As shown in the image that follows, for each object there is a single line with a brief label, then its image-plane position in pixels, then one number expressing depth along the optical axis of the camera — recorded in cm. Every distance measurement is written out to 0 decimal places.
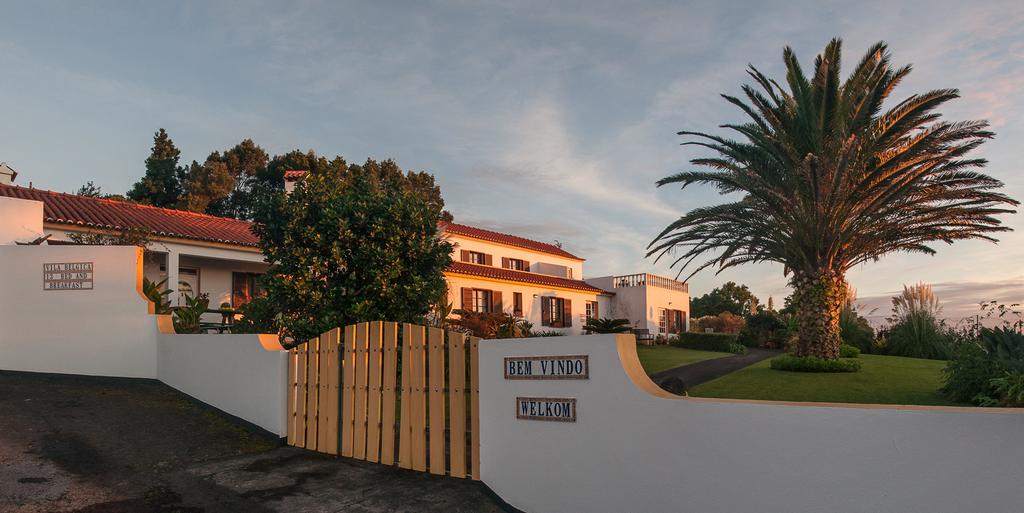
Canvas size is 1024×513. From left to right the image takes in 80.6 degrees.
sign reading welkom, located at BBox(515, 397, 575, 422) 591
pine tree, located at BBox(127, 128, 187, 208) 4219
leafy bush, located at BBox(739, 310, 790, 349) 2966
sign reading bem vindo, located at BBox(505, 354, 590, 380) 583
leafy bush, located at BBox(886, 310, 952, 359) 1986
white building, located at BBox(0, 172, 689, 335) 1800
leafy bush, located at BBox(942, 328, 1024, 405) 927
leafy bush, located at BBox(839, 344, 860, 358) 1854
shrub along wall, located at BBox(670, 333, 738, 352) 2988
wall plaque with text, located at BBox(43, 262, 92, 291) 1330
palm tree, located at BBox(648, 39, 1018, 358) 1404
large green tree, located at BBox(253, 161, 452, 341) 1180
